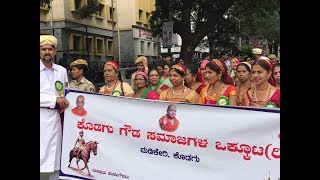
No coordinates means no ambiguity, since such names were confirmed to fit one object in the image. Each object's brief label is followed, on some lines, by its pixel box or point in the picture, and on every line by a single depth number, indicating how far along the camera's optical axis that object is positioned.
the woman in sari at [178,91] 2.76
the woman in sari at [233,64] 5.05
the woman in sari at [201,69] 3.38
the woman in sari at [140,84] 3.28
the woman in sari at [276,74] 2.93
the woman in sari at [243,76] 2.98
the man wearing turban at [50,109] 2.74
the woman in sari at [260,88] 2.61
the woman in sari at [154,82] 3.40
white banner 2.17
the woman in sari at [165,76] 3.76
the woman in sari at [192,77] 3.44
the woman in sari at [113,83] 3.15
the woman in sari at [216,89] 2.69
